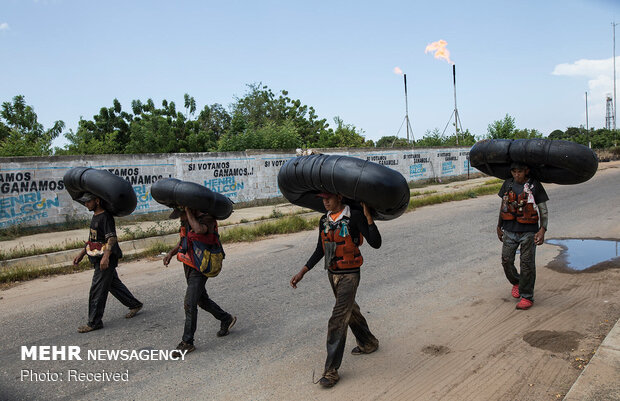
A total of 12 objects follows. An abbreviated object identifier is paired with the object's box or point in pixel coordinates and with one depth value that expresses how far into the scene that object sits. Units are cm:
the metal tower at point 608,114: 8481
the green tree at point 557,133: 7144
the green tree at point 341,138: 3186
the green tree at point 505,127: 3491
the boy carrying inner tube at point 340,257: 358
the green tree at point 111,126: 2433
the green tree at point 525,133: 3581
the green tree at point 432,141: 3319
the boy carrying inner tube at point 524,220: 511
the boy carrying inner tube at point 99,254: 495
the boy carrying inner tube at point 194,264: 432
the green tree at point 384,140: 4741
